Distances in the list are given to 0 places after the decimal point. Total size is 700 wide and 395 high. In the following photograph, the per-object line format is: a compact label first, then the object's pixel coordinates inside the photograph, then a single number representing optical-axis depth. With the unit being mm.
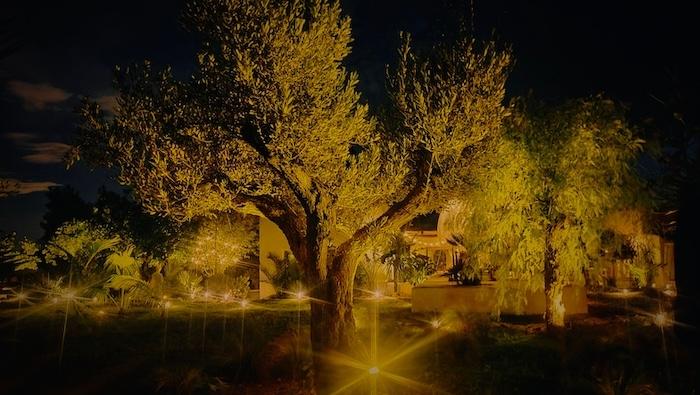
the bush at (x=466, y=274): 16298
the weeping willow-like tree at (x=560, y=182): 13453
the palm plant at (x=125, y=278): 18109
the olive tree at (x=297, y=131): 9609
